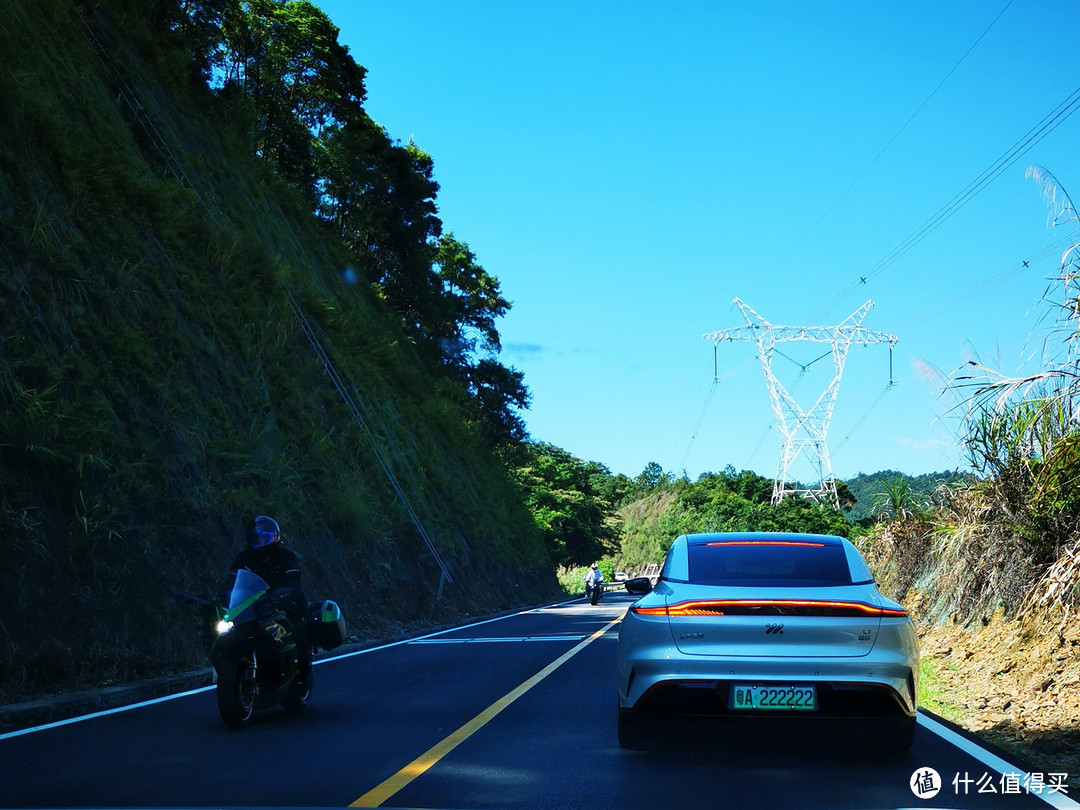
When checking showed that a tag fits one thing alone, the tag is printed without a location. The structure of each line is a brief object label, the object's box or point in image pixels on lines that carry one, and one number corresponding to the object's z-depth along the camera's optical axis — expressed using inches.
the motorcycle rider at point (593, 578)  1772.9
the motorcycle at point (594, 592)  1752.0
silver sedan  263.3
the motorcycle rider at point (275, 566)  354.6
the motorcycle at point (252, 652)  323.0
